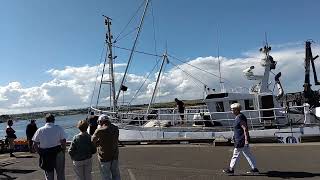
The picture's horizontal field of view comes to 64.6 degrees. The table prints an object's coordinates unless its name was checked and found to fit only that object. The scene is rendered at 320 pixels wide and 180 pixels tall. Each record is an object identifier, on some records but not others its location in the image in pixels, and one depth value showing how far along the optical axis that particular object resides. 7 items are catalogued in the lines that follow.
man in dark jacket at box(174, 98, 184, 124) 14.90
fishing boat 12.25
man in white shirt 5.26
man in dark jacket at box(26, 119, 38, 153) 10.84
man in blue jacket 6.12
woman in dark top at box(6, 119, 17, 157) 10.75
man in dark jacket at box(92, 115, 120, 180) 4.98
